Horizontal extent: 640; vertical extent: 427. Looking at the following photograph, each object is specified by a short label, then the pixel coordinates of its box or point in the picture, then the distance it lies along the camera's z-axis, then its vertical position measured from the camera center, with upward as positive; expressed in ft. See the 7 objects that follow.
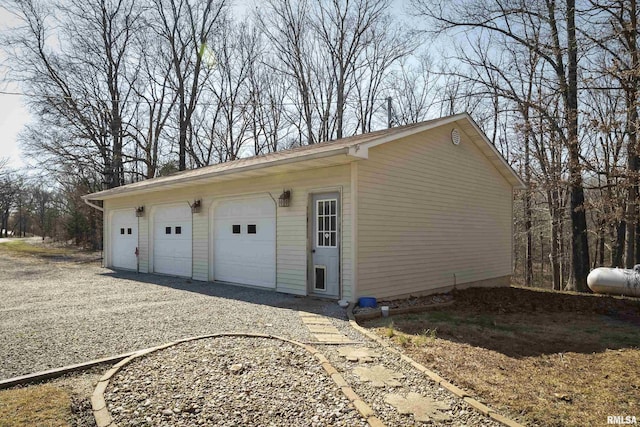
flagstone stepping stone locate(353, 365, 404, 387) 10.99 -4.40
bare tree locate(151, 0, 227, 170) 72.84 +33.92
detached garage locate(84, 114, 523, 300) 23.41 +0.53
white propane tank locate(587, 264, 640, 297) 30.71 -4.85
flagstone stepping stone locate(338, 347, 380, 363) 13.02 -4.41
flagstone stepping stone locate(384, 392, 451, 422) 9.06 -4.41
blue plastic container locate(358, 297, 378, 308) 21.85 -4.27
